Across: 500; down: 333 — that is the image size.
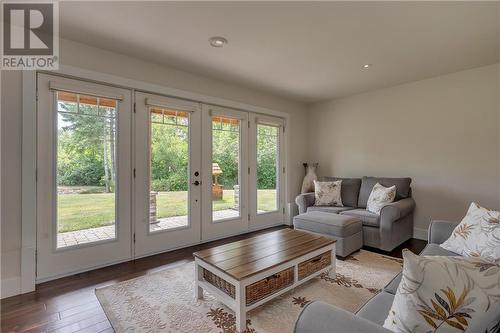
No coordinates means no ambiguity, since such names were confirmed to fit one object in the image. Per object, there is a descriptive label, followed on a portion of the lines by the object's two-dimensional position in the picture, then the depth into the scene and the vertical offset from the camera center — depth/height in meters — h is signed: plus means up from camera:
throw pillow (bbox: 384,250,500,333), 0.76 -0.42
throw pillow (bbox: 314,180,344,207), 4.02 -0.43
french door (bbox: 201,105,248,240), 3.72 -0.04
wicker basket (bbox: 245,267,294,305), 1.83 -0.93
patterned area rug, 1.80 -1.13
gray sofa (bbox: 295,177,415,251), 3.14 -0.63
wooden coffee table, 1.78 -0.80
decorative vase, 4.91 -0.21
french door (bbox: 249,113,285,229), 4.35 -0.04
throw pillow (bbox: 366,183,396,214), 3.44 -0.43
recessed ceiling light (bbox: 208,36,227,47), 2.57 +1.39
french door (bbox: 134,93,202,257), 3.10 -0.04
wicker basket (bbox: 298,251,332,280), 2.21 -0.92
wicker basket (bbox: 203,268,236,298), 1.86 -0.92
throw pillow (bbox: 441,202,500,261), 1.58 -0.49
